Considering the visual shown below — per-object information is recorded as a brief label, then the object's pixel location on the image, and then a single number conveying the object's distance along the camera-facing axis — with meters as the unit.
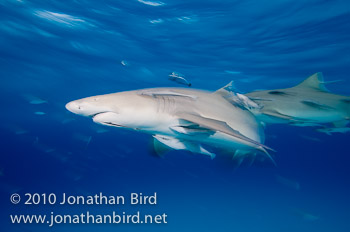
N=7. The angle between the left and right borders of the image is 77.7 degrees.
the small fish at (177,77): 6.14
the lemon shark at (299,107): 3.57
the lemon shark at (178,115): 2.48
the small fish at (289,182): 9.51
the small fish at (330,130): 5.04
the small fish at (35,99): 12.45
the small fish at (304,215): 9.72
